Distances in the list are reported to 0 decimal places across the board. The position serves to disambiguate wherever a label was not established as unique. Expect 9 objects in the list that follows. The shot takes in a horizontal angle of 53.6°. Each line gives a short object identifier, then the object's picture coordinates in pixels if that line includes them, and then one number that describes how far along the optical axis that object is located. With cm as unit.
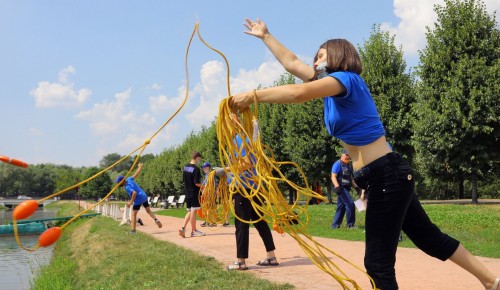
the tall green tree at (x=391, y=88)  2423
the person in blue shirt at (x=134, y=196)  1359
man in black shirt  1166
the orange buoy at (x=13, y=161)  324
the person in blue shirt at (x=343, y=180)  1168
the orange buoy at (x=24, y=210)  293
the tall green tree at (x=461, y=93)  2005
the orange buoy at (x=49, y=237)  305
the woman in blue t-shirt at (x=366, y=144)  308
